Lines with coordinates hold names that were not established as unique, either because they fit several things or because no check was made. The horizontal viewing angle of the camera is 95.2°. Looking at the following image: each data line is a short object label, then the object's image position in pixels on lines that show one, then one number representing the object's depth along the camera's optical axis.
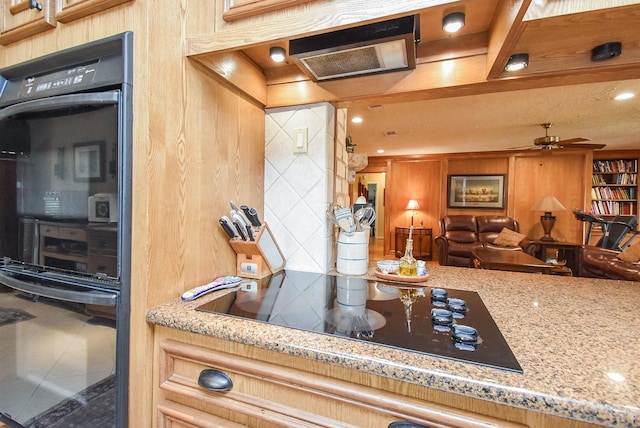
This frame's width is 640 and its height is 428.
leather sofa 4.66
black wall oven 0.81
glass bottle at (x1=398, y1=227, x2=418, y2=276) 1.14
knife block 1.10
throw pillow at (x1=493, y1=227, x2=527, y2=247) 4.43
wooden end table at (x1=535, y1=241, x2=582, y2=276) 3.76
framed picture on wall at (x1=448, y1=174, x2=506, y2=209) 5.46
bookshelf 5.17
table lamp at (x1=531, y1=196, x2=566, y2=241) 4.54
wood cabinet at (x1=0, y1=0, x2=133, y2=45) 0.88
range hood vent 0.82
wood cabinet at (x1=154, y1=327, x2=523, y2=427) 0.56
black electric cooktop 0.60
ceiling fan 3.67
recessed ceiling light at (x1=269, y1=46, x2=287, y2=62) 1.06
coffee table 2.64
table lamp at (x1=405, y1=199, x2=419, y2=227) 5.82
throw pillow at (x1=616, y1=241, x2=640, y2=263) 2.75
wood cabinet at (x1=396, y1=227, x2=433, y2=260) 5.78
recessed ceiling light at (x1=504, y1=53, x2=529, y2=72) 0.88
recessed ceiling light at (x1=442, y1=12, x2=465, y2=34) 0.85
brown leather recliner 2.32
